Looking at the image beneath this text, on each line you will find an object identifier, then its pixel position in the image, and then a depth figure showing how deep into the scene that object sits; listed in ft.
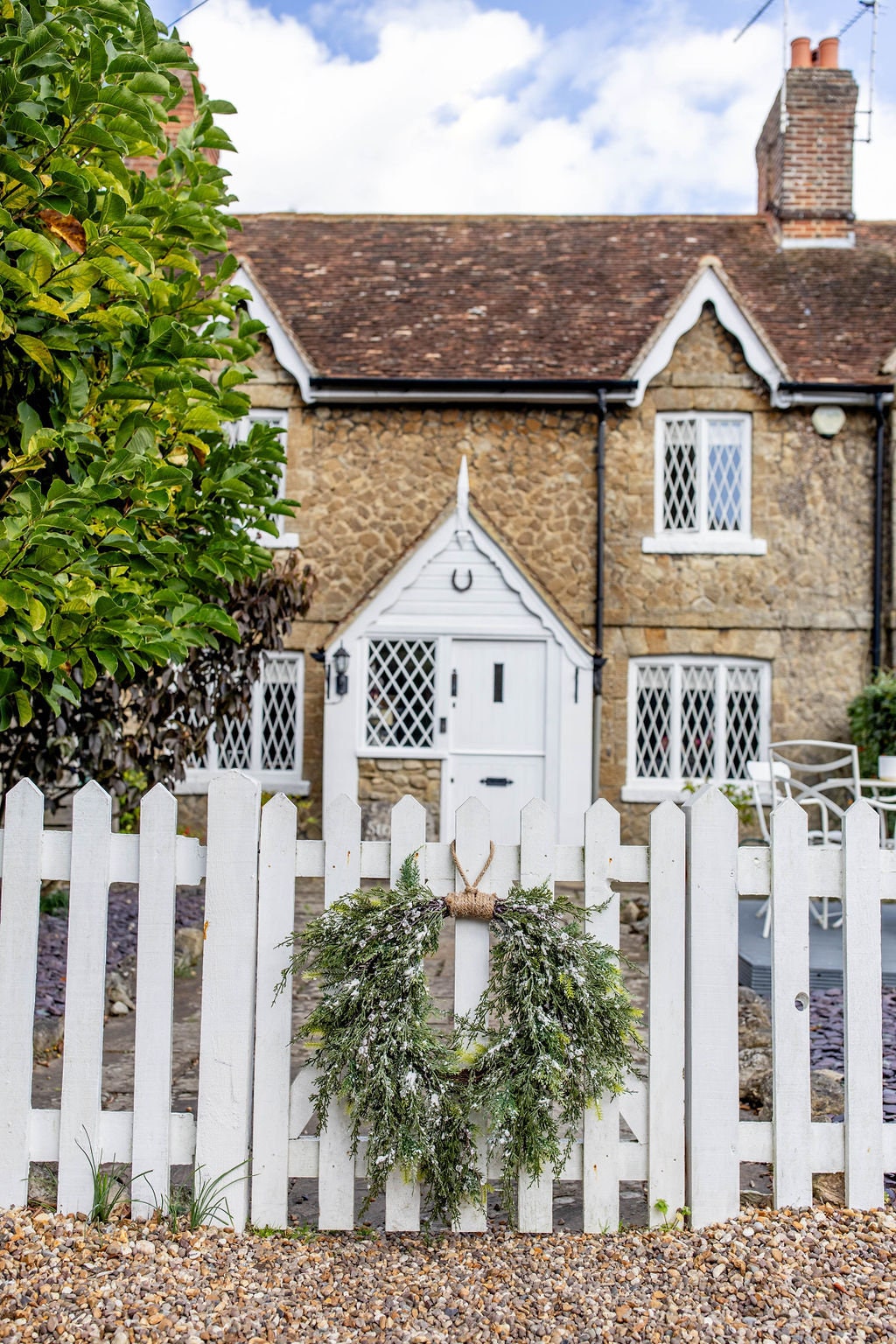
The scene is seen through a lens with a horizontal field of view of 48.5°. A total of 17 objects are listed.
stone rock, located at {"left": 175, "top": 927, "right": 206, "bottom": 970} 21.43
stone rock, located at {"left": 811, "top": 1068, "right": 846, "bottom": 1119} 11.68
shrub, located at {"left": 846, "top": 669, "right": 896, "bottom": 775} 36.83
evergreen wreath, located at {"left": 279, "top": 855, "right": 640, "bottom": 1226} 9.09
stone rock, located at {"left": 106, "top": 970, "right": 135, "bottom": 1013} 18.62
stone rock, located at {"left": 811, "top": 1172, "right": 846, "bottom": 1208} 10.08
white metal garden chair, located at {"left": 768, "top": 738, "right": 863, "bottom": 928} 39.40
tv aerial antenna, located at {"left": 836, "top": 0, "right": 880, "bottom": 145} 45.03
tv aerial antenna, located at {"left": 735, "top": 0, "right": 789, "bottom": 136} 44.57
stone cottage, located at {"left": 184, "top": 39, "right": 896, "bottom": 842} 39.65
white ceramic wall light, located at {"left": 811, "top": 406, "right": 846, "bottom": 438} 40.11
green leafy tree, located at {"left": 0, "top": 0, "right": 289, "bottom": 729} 10.09
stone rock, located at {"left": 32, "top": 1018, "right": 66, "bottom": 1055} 15.84
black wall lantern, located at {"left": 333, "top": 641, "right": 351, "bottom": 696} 37.55
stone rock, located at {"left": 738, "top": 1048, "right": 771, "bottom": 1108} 13.38
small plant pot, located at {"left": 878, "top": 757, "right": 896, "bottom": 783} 27.20
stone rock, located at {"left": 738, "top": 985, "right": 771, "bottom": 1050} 15.72
